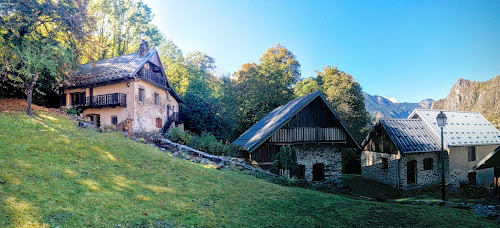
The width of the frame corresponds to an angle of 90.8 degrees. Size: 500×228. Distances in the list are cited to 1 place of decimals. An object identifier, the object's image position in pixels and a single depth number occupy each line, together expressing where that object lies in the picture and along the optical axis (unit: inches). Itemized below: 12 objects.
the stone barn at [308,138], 624.7
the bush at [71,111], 806.5
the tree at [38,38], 599.6
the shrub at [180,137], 716.7
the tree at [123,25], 1302.3
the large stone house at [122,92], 847.1
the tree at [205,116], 1080.2
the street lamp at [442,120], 412.8
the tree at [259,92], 1160.2
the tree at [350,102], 1115.9
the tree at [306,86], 1309.1
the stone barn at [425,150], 734.5
